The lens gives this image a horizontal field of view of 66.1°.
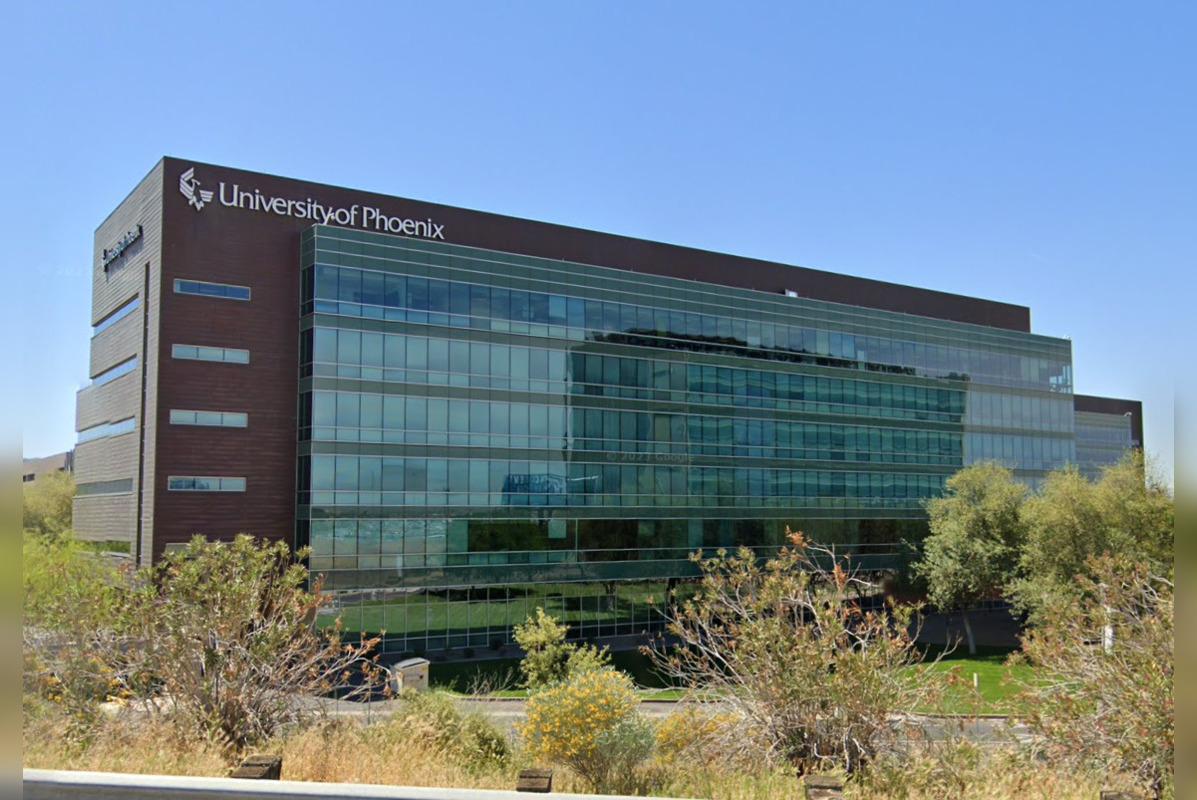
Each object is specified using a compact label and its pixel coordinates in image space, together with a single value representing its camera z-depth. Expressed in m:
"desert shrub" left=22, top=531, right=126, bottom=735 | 11.96
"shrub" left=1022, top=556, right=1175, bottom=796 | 9.98
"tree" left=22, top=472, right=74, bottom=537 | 59.25
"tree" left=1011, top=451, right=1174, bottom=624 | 42.66
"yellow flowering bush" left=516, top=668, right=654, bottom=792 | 11.14
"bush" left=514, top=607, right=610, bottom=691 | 32.47
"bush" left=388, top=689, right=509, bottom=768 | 11.81
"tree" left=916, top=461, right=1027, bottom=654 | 50.97
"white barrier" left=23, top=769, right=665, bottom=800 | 6.50
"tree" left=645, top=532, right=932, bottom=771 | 10.98
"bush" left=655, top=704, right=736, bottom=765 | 11.62
